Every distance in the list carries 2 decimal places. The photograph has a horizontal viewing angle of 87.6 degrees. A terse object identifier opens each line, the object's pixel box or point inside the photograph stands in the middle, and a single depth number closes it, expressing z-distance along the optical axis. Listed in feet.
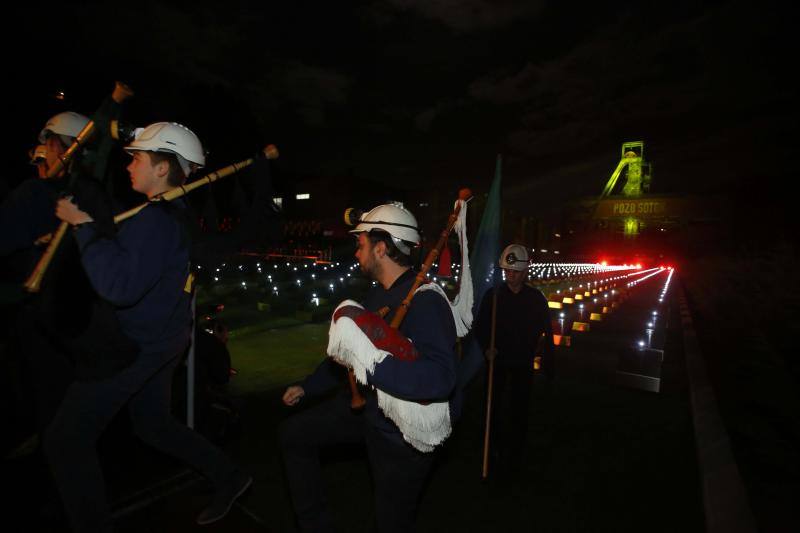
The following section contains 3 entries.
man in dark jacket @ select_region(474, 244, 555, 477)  12.37
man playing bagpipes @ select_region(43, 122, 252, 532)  6.48
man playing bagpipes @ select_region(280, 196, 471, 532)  5.98
